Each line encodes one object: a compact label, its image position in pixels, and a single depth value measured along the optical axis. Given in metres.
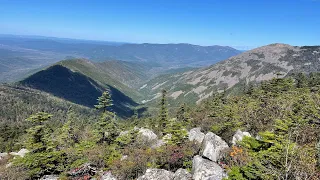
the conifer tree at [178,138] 40.18
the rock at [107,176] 34.66
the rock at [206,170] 27.80
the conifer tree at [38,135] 38.00
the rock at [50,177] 36.94
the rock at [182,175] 29.84
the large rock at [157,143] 50.00
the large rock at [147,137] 50.94
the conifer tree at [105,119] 50.38
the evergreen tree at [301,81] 96.56
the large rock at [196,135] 46.67
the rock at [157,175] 29.73
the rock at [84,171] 37.75
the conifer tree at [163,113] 72.50
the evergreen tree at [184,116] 74.00
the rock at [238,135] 41.78
